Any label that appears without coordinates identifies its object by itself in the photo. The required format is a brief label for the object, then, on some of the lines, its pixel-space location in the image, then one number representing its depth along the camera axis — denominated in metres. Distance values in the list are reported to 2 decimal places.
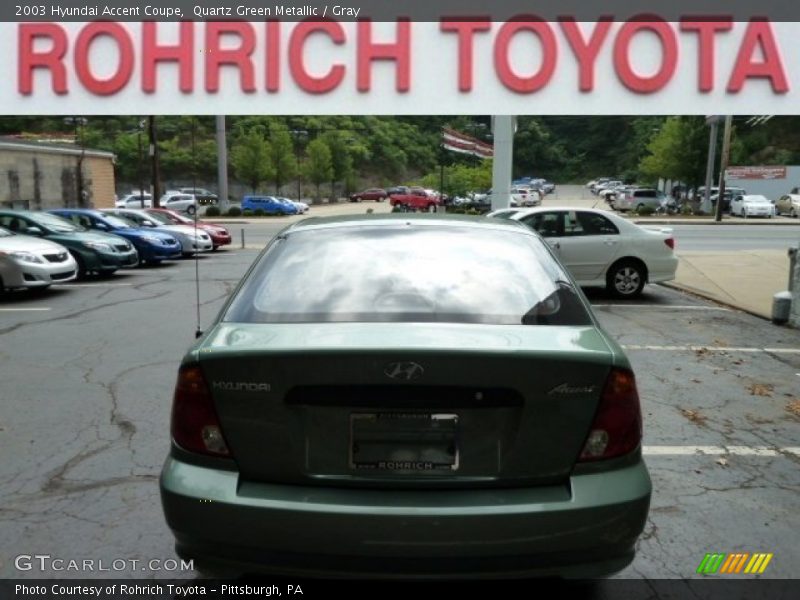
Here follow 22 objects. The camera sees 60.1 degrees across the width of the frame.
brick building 29.08
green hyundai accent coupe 2.25
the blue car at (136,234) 16.42
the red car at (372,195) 66.14
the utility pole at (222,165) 44.16
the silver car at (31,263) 11.19
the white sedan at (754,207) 39.62
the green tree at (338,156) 64.31
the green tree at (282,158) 57.50
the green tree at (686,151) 47.00
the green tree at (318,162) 60.75
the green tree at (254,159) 55.12
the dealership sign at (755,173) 55.84
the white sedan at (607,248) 11.23
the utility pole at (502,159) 27.55
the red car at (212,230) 20.95
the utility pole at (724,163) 36.28
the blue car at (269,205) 47.75
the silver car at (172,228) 18.61
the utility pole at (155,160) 34.66
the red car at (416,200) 48.69
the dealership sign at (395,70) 9.04
